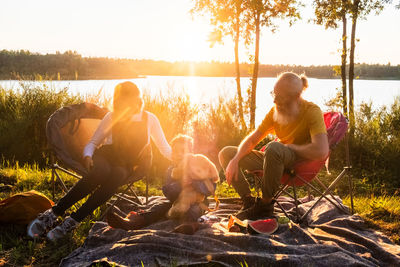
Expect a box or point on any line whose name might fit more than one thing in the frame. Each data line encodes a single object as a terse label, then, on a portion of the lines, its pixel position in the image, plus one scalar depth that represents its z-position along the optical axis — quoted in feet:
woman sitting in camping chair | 9.23
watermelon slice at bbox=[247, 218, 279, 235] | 8.77
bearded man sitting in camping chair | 9.32
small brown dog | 9.30
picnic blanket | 7.41
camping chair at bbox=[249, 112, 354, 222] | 9.60
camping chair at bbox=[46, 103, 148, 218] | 10.28
